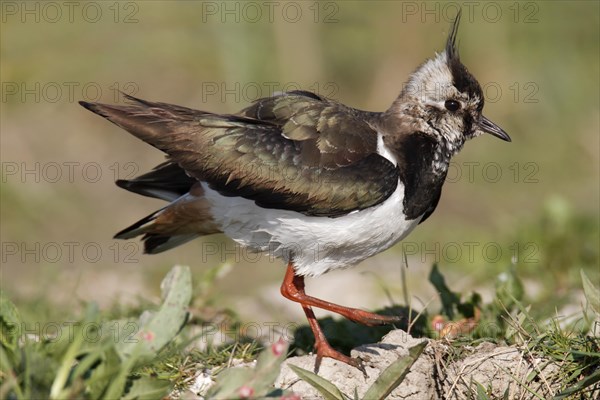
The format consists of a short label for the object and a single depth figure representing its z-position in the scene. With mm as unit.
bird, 10391
